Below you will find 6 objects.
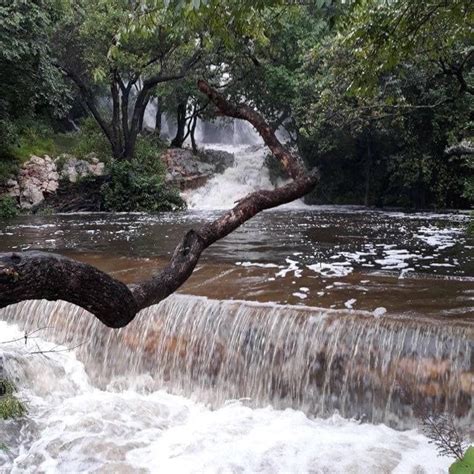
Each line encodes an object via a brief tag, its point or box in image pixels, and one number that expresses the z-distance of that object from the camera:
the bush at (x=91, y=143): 22.73
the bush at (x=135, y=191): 20.41
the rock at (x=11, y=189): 18.50
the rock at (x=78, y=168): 20.67
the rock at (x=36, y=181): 18.98
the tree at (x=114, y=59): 17.81
